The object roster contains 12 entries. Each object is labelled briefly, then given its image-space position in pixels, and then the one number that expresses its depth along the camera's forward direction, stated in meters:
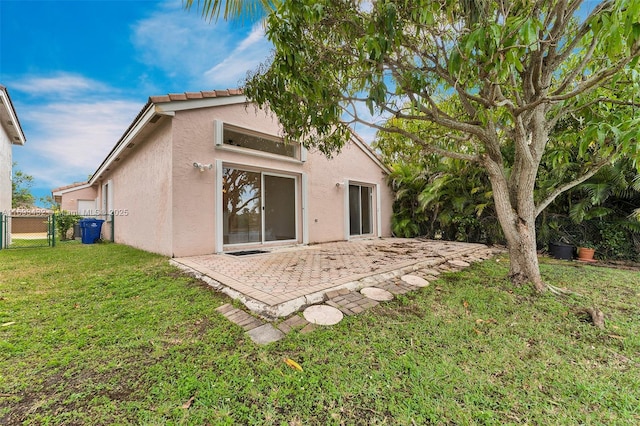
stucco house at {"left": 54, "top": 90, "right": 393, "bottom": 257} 6.50
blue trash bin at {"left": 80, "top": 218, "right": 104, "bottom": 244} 10.50
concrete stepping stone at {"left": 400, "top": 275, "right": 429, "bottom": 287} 4.50
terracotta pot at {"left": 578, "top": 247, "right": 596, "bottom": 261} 7.12
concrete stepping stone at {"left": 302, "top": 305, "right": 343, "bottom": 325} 3.04
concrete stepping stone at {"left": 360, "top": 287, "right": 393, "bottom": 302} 3.77
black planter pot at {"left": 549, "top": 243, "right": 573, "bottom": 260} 7.34
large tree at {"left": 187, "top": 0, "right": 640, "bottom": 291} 2.73
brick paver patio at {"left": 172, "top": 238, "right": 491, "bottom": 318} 3.47
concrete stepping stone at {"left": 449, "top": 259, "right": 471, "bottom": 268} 5.97
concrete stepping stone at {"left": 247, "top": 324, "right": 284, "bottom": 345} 2.63
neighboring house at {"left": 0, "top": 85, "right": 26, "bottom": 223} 9.16
